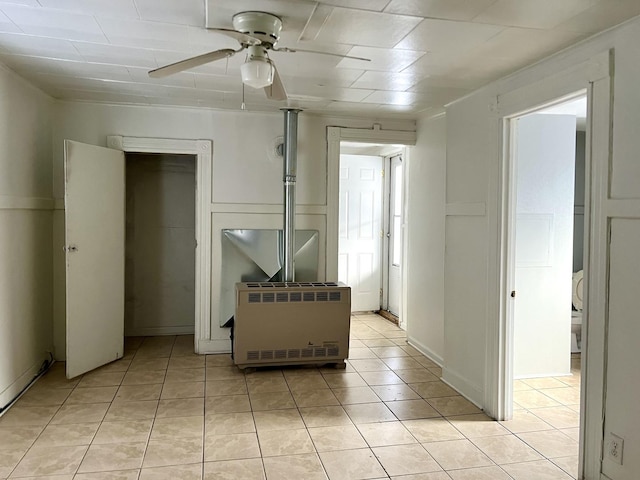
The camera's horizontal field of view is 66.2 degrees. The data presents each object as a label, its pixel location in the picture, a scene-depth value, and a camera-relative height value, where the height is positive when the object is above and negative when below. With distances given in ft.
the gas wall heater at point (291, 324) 12.82 -2.60
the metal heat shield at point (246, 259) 14.55 -1.00
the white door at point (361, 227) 20.12 +0.01
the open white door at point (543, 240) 12.59 -0.28
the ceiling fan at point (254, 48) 7.06 +2.69
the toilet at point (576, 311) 14.90 -2.49
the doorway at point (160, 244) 16.46 -0.66
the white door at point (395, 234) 19.42 -0.26
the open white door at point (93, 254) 12.12 -0.79
